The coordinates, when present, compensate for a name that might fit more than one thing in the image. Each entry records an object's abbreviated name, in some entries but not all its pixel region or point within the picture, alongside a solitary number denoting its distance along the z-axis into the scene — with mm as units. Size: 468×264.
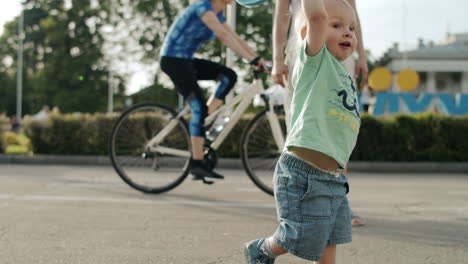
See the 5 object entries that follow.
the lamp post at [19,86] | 45688
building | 75438
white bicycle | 5004
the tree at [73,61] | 44375
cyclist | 4824
